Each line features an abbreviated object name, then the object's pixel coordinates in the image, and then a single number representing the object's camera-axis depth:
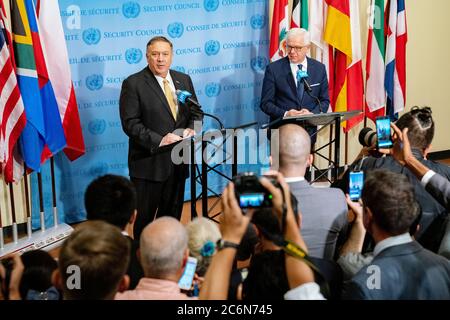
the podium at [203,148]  3.94
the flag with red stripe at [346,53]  5.95
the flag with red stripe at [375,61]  6.29
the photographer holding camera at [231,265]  1.93
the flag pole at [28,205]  4.82
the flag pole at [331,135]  5.96
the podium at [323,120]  4.01
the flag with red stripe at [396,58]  6.30
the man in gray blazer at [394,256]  2.11
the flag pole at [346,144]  6.55
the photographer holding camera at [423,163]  3.14
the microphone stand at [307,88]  4.25
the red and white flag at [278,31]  5.76
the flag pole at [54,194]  4.93
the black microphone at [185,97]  4.05
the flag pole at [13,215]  4.79
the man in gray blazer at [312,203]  2.67
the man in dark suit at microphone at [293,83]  5.07
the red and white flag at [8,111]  4.31
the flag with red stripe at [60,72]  4.59
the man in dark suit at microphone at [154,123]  4.30
